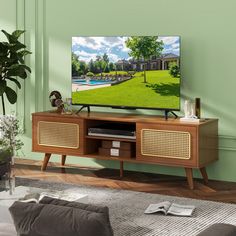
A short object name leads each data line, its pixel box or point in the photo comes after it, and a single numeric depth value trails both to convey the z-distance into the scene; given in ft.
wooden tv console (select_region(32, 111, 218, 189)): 17.72
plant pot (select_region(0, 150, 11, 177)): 17.25
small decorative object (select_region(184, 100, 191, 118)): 18.28
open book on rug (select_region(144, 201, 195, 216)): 15.00
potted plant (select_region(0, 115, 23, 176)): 14.45
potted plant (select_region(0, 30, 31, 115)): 20.35
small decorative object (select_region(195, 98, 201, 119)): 18.29
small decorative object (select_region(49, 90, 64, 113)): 20.42
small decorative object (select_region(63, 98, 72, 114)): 20.43
